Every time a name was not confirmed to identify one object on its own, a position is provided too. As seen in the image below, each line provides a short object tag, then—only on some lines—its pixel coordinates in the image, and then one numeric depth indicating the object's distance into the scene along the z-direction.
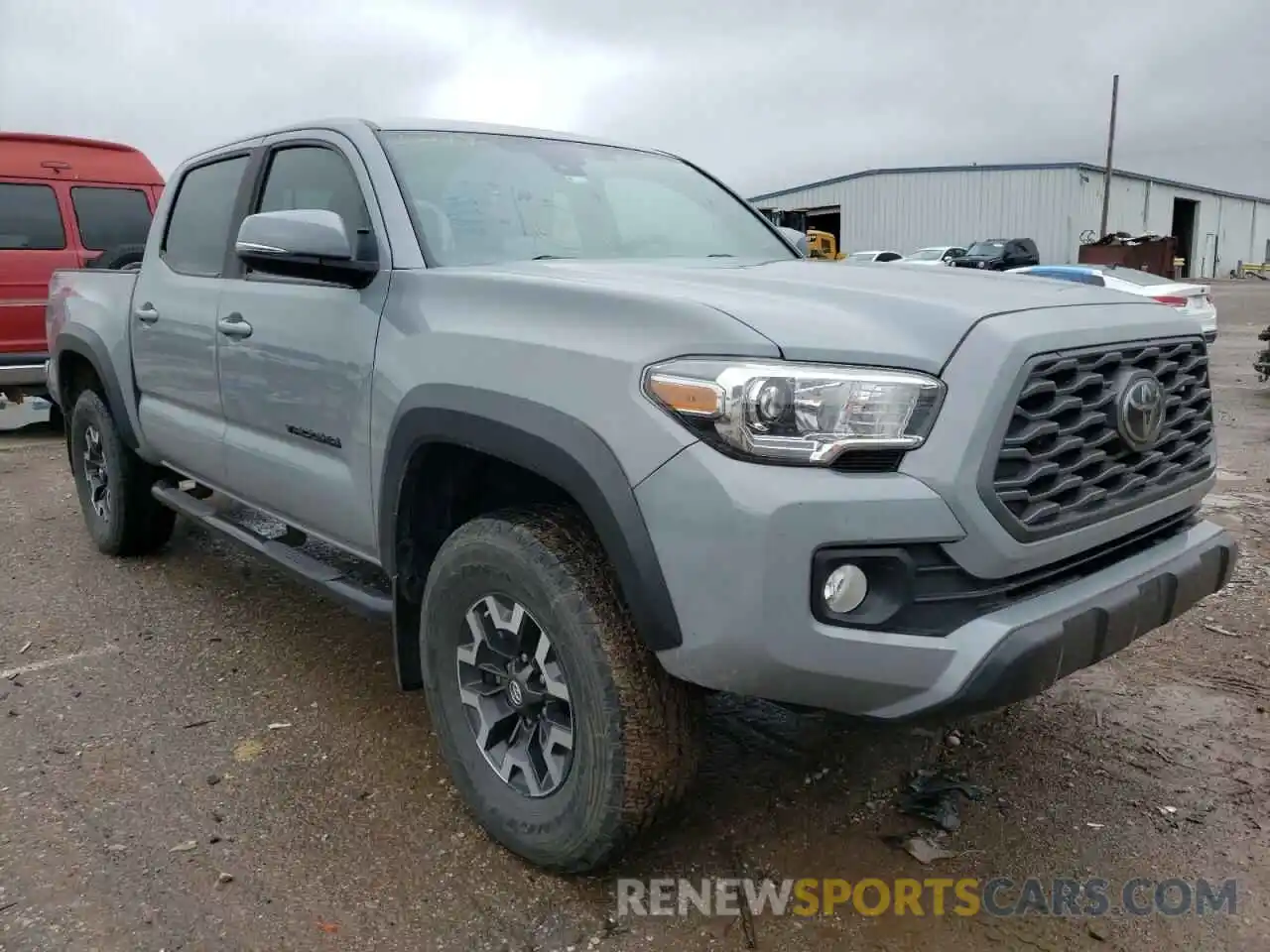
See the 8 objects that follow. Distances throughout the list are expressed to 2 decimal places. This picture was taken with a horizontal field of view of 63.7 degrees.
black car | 27.54
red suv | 8.52
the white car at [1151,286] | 12.21
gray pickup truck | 1.96
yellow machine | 34.30
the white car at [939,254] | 28.90
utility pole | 38.28
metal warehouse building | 42.78
